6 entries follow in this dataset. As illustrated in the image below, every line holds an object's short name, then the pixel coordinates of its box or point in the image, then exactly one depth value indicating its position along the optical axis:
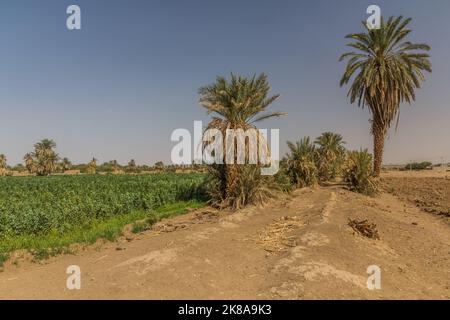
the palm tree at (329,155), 31.72
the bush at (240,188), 17.38
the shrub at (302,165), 25.31
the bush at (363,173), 22.34
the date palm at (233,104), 17.73
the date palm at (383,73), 24.31
